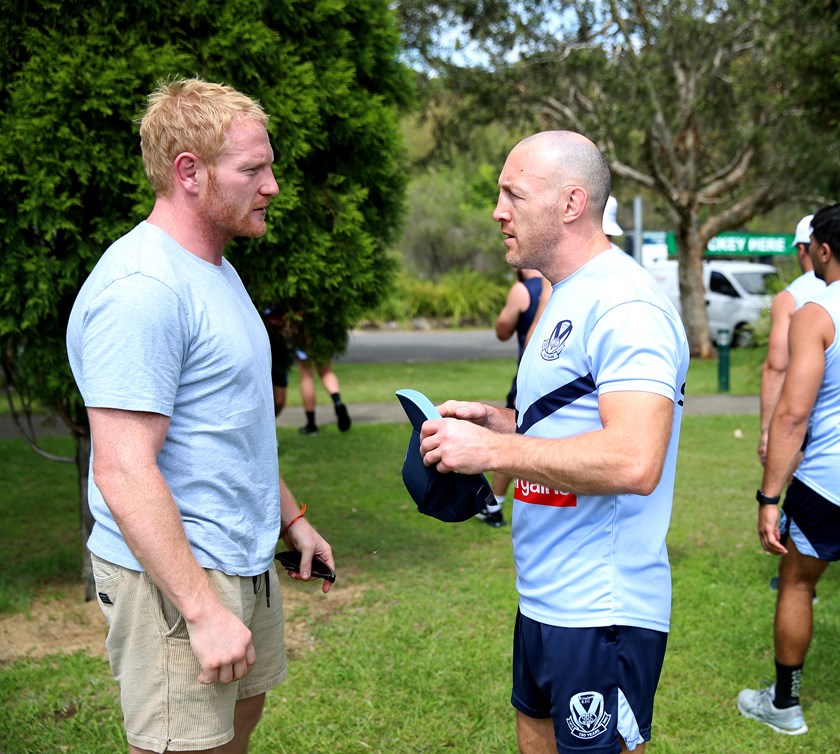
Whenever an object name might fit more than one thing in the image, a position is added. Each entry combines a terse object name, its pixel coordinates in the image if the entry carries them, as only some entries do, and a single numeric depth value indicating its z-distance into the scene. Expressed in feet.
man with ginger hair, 7.09
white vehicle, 73.36
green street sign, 98.22
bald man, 7.25
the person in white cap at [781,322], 18.01
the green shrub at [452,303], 105.60
